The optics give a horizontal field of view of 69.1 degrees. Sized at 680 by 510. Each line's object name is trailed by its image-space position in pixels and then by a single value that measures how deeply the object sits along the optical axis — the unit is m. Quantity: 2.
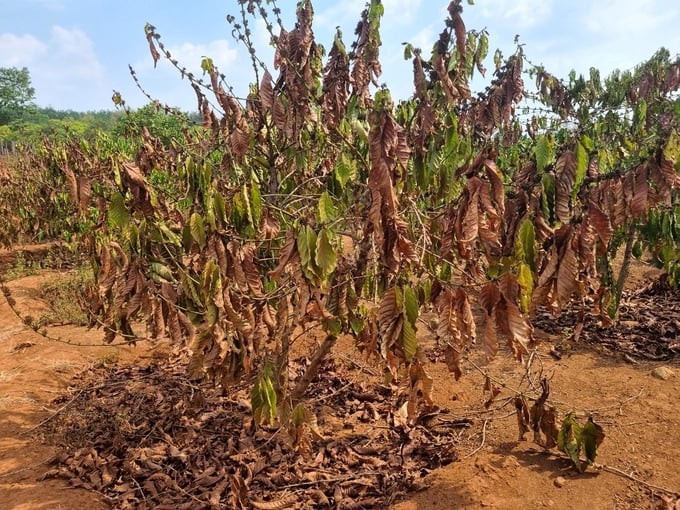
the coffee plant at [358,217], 1.77
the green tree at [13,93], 46.25
